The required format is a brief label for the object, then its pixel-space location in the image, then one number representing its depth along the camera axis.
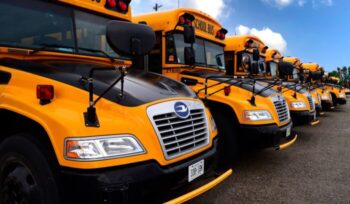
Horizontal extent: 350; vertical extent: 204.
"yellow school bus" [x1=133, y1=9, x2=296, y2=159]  4.78
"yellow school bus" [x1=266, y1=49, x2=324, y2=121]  7.11
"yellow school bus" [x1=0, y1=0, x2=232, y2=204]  2.21
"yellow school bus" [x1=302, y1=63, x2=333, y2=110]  12.89
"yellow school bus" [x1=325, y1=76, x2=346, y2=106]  15.45
